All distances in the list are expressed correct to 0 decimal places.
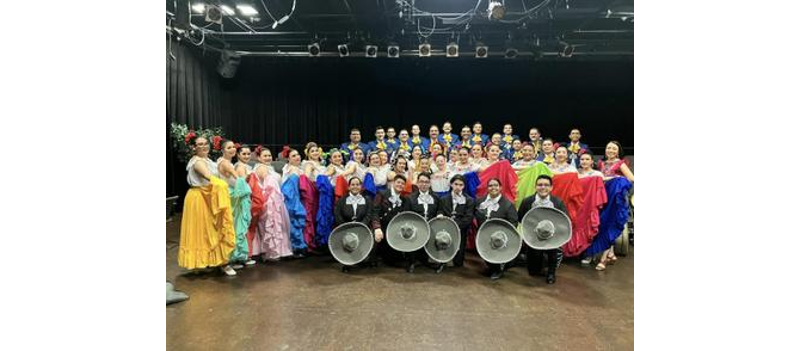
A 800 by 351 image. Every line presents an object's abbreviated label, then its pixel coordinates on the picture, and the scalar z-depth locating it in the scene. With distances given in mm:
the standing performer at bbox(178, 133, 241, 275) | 3564
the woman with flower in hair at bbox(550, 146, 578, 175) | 4512
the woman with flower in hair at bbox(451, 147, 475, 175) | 4824
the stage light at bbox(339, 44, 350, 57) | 8796
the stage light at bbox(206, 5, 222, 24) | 6340
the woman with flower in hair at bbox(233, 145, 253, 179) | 4113
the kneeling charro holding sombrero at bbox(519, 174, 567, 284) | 3664
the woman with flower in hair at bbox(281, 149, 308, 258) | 4402
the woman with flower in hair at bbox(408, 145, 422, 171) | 4991
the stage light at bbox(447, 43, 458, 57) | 8397
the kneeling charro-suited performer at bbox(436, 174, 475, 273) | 4008
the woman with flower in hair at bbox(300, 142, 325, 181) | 4680
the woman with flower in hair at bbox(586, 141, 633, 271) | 4070
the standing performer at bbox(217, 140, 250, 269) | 3871
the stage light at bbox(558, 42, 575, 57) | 8509
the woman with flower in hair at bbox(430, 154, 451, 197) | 4539
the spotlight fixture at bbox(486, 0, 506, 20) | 6266
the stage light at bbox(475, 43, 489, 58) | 8492
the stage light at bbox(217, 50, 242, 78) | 9521
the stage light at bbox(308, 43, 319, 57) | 8625
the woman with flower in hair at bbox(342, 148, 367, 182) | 4702
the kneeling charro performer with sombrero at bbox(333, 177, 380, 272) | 4133
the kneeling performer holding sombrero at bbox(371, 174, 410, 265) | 4238
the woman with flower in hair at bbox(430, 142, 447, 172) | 5834
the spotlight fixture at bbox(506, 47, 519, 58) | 8778
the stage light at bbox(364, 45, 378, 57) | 8703
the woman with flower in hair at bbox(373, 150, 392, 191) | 4652
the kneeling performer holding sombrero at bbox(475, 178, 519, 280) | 3777
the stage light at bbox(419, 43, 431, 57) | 8398
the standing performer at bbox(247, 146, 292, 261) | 4242
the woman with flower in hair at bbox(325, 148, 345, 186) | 4715
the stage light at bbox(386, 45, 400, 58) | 8602
